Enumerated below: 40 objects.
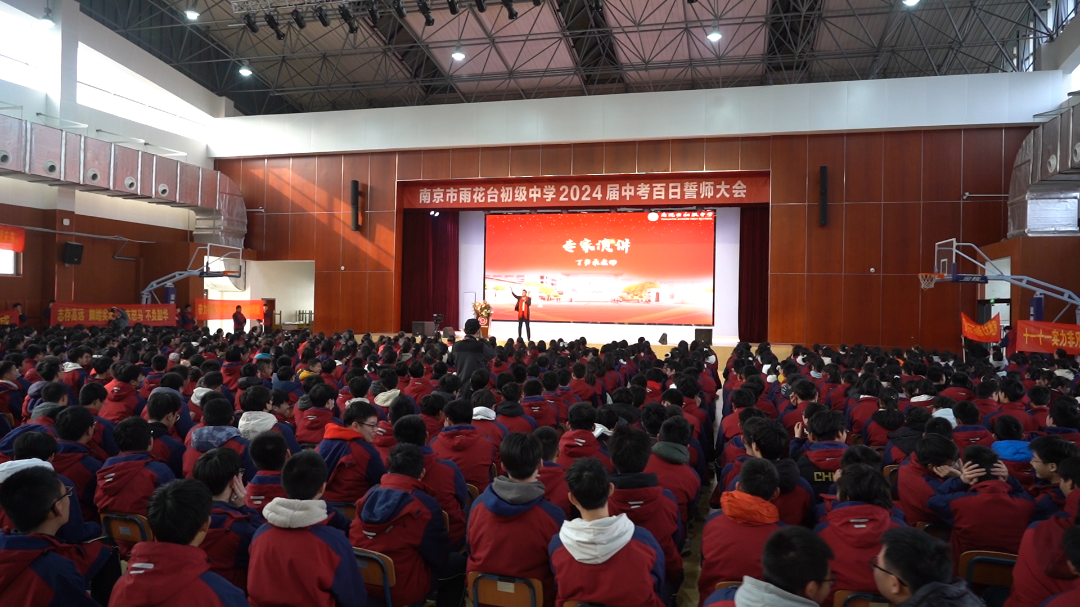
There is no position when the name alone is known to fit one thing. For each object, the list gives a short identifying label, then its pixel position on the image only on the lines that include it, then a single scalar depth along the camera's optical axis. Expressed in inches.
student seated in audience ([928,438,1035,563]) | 96.6
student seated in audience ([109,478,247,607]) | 62.6
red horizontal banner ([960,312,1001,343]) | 386.3
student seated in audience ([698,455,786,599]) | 82.8
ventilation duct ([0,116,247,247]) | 452.4
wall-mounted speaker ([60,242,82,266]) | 536.1
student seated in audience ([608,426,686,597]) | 95.0
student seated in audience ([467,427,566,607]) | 87.7
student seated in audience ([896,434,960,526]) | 106.1
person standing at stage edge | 586.1
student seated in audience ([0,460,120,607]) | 71.1
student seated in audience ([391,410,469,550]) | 110.0
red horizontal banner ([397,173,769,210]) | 573.0
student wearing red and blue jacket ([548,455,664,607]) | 74.3
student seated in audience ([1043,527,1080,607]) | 63.9
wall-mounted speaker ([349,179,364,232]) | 636.7
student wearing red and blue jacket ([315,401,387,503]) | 117.8
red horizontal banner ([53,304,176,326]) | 497.2
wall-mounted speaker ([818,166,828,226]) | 542.6
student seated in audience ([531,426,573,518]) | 109.7
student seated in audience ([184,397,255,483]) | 119.7
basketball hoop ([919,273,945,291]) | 486.6
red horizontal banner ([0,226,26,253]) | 480.4
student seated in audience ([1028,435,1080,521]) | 98.1
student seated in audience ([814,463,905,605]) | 80.7
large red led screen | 609.3
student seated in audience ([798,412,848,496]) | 116.5
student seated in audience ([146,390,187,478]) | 128.4
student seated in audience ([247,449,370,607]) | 75.6
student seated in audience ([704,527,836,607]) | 57.9
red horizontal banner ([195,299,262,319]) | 605.0
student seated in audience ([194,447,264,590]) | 86.1
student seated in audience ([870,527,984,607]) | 59.7
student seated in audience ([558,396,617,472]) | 123.3
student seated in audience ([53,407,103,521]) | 110.2
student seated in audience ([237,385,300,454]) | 132.8
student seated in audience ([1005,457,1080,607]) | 75.7
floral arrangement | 599.5
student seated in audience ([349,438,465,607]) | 93.9
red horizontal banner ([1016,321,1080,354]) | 319.0
